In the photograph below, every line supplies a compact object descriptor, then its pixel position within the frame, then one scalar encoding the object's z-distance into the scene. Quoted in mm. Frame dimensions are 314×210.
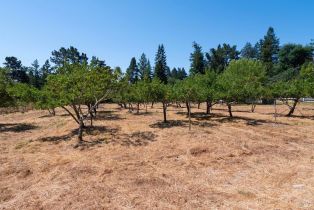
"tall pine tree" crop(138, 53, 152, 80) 54931
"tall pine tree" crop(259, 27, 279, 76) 49295
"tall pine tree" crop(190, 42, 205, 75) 45598
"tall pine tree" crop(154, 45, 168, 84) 45032
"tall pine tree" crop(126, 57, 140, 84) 53492
